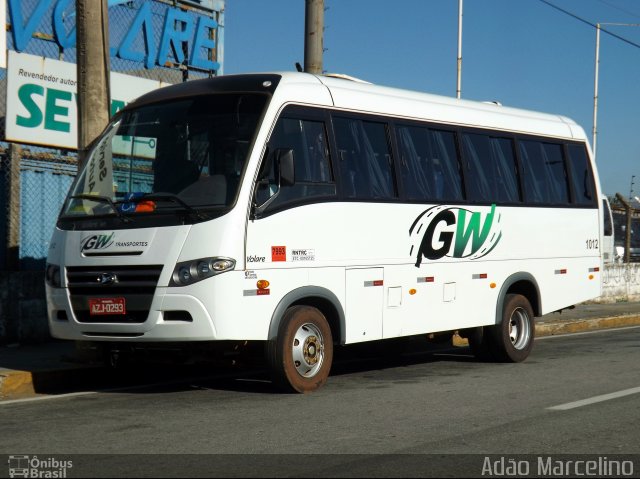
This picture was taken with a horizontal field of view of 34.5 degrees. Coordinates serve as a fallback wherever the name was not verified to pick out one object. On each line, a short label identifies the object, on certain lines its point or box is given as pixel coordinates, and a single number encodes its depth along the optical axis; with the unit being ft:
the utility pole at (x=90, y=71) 37.58
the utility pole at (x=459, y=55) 113.39
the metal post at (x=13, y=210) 45.11
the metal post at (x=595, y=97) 129.08
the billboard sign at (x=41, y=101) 51.78
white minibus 30.01
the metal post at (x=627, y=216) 77.38
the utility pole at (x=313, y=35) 46.98
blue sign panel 55.01
